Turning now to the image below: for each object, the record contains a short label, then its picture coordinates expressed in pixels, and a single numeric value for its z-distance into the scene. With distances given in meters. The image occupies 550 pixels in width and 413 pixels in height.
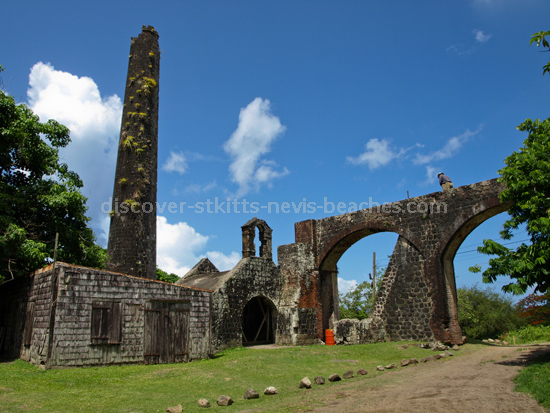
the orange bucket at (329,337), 18.23
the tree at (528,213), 9.61
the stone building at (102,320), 11.53
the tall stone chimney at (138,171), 17.00
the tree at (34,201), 13.10
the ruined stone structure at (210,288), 12.05
